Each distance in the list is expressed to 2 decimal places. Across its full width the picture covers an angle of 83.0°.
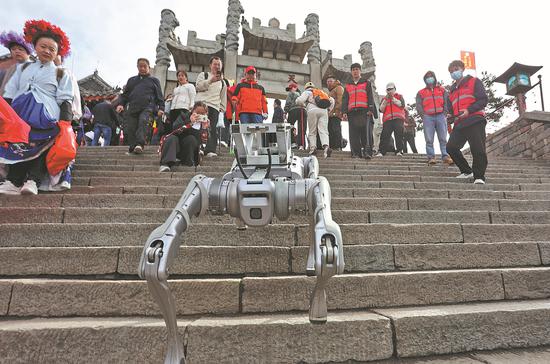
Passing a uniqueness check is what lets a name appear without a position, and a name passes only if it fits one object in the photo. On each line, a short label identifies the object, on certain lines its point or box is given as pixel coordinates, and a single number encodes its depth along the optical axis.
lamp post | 8.66
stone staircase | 1.66
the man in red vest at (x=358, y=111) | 6.25
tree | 14.75
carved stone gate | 14.79
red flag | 15.09
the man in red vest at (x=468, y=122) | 4.71
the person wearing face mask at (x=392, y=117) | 7.10
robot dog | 1.15
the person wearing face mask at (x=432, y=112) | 6.08
